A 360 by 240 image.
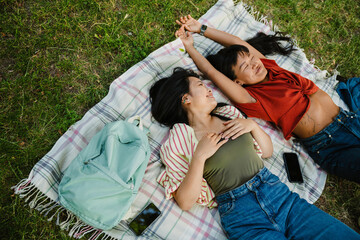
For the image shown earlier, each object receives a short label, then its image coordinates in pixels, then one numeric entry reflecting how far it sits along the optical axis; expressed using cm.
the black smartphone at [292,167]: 327
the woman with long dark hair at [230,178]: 249
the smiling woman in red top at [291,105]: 314
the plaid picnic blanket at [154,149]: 260
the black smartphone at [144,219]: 258
